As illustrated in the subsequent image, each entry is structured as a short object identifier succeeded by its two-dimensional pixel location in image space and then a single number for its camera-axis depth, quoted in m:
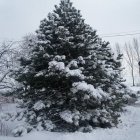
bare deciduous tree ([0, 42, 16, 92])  11.71
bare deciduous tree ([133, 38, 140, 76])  38.64
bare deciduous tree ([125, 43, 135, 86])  38.05
